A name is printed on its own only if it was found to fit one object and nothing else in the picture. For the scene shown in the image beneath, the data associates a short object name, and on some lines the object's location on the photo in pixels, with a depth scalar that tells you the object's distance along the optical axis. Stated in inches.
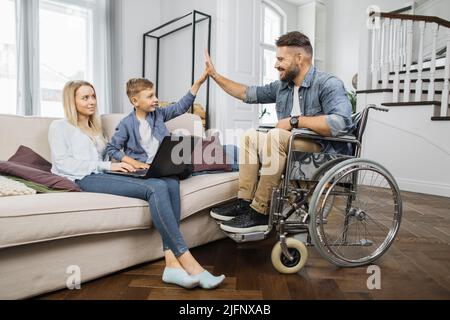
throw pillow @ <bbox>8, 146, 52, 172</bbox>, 60.8
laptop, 52.9
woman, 51.3
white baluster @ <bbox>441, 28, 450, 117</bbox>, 131.1
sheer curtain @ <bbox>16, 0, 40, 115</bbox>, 134.4
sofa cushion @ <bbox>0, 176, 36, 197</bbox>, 48.9
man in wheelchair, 54.5
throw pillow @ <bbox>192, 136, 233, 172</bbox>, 72.0
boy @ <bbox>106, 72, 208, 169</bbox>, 66.9
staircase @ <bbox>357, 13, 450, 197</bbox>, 133.2
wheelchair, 52.0
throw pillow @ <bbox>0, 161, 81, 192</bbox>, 54.6
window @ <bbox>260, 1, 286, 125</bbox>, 221.6
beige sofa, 43.4
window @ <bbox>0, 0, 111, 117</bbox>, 134.2
